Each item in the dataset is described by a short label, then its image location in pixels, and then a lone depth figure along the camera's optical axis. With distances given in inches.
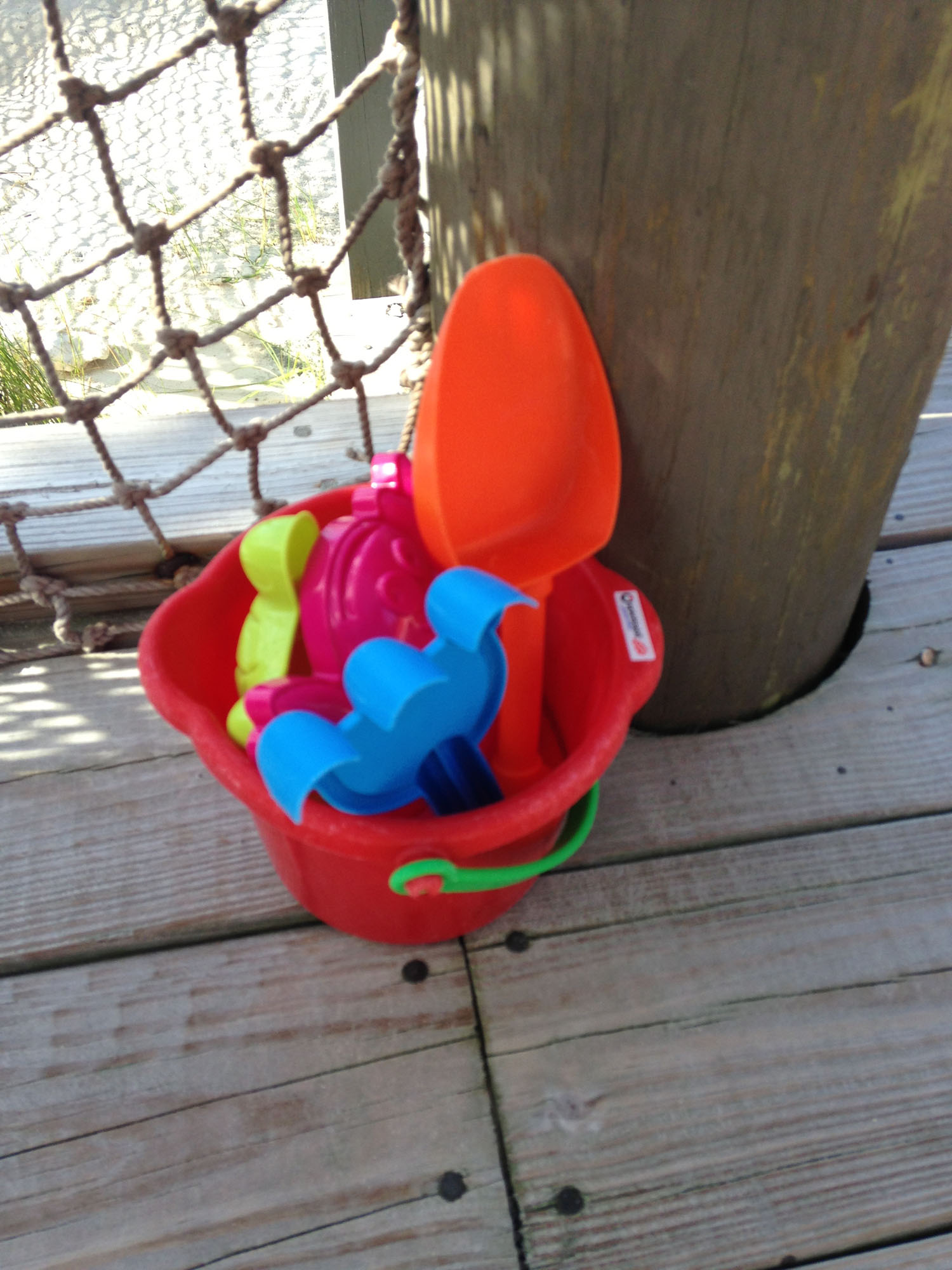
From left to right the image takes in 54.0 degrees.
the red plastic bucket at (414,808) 24.2
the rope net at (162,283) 30.5
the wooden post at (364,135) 59.7
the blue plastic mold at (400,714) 21.1
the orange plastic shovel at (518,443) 25.2
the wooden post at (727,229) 21.2
